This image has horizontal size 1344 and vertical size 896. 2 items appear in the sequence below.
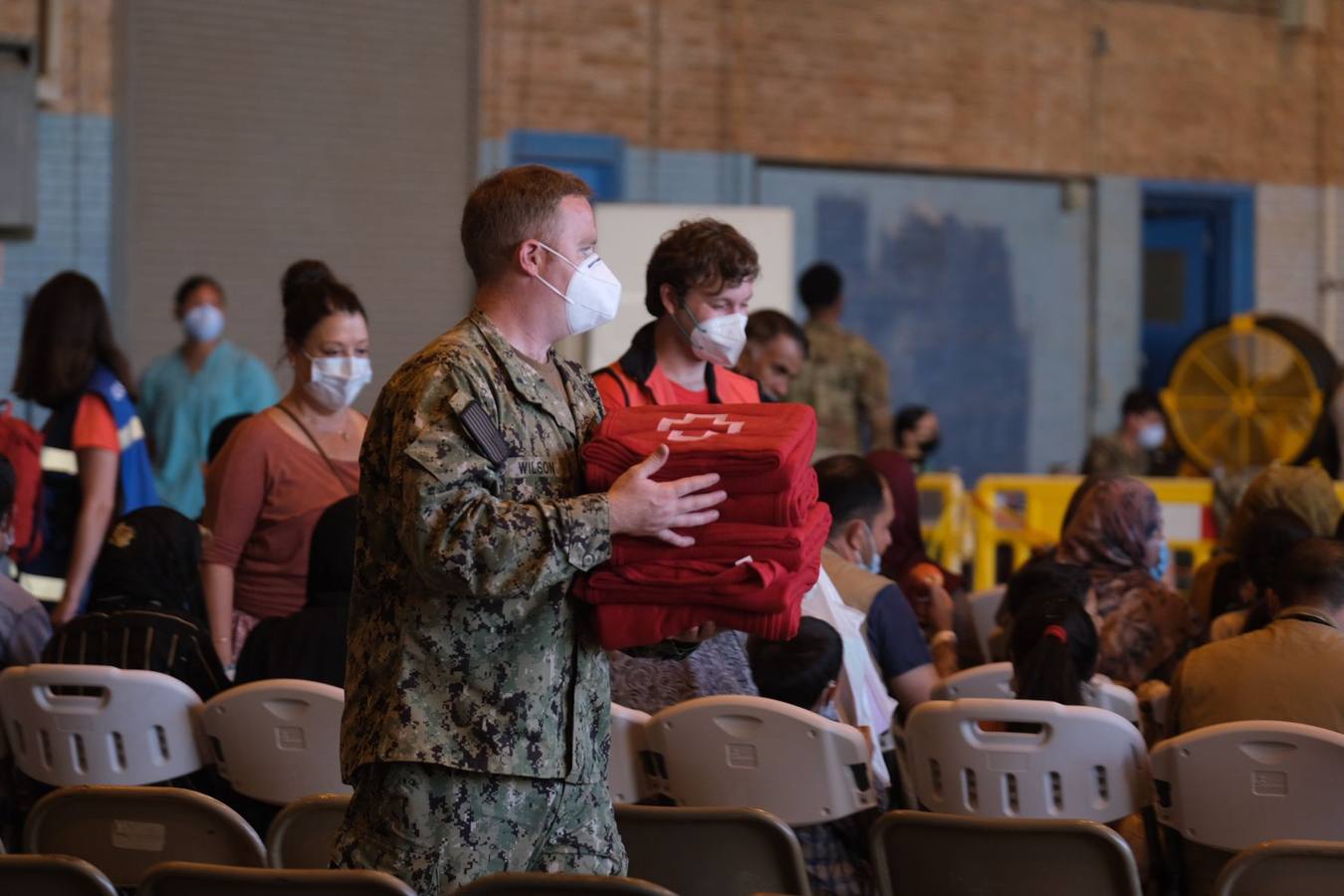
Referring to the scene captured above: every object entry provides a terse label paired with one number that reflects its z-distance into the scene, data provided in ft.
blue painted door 74.13
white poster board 55.31
